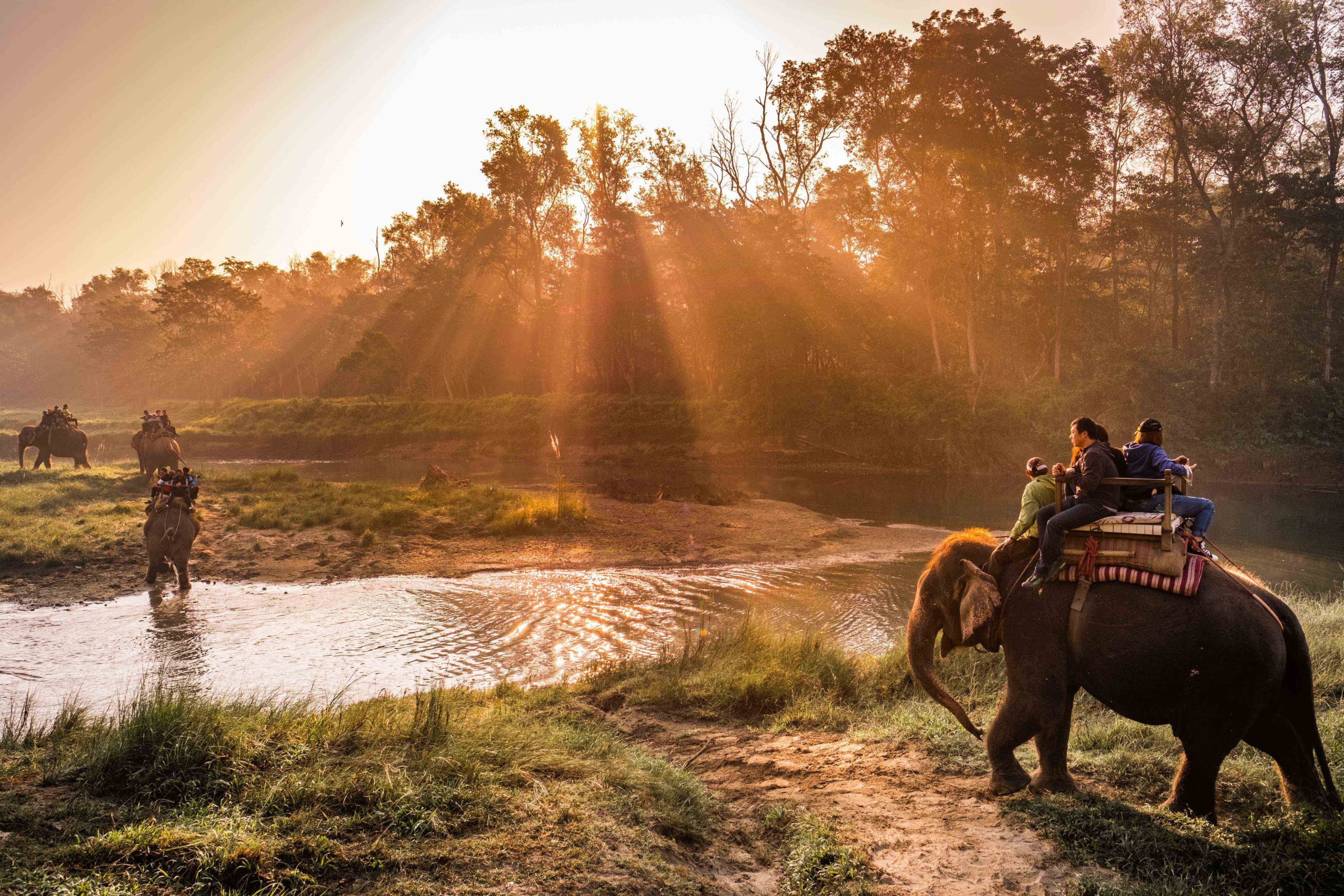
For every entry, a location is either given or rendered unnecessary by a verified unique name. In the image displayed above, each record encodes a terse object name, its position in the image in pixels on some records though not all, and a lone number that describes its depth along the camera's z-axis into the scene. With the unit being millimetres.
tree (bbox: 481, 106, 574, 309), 52625
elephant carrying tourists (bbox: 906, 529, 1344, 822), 4551
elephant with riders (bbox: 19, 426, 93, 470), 24094
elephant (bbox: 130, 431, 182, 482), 21156
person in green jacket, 5699
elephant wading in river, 12891
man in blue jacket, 4957
